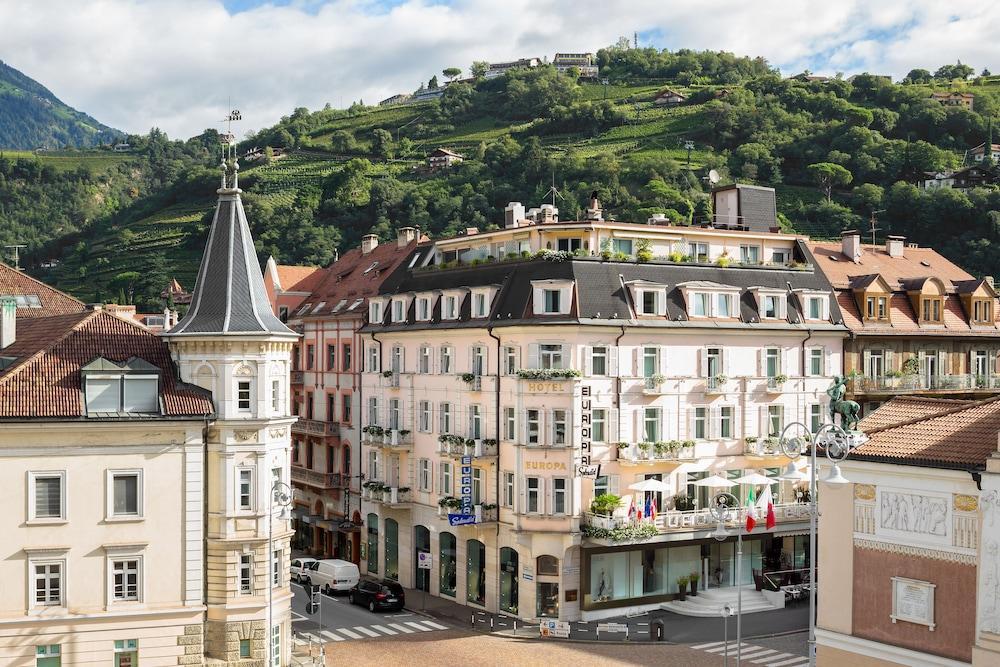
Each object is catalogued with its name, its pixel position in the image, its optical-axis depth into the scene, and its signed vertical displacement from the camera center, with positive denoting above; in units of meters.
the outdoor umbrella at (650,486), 50.28 -6.53
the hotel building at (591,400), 50.12 -3.04
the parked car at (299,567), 60.50 -12.21
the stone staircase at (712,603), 51.41 -11.89
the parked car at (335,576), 57.47 -12.00
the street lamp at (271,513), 38.93 -6.27
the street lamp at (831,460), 27.98 -3.21
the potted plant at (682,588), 52.75 -11.40
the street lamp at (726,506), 50.66 -7.68
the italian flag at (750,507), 52.44 -7.75
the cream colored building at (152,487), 38.91 -5.34
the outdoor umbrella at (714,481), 51.30 -6.47
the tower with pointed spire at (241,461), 40.66 -4.59
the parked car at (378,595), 53.66 -12.11
